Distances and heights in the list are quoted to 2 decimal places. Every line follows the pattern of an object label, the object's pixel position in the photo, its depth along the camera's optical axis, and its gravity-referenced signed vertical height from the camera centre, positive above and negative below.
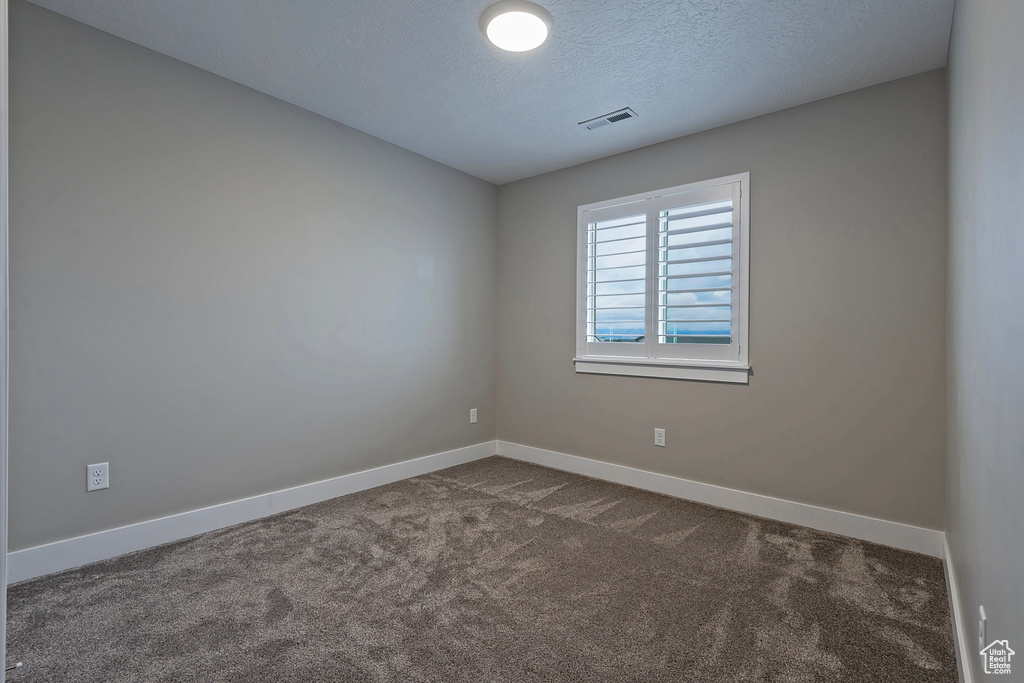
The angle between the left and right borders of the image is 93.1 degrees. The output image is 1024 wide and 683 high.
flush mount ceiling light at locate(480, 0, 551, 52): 2.11 +1.41
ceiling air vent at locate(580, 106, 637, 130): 3.04 +1.42
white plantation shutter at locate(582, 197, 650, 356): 3.56 +0.45
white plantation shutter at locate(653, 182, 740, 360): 3.14 +0.43
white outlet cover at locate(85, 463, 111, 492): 2.31 -0.68
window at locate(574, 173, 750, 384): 3.14 +0.39
